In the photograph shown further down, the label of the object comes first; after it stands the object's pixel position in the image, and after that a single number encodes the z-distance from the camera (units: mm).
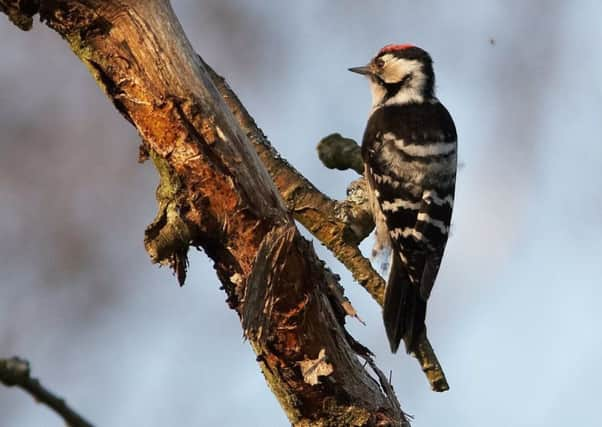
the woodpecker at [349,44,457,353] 8320
